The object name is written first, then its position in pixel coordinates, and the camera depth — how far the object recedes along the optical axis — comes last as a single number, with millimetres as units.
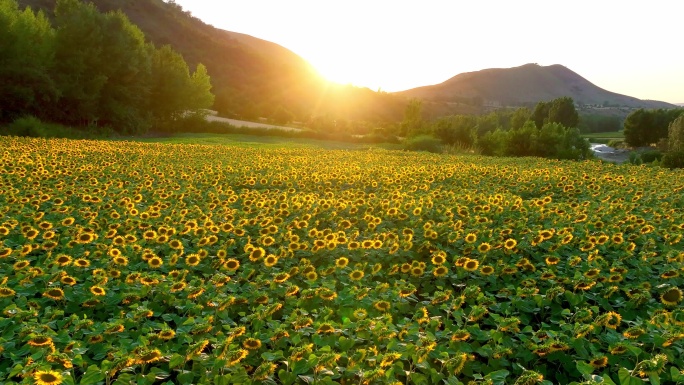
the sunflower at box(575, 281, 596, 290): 3914
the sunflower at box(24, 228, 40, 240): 4777
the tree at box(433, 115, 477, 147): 34125
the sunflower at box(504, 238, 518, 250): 5016
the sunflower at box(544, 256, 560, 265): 4590
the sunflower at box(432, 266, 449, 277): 4473
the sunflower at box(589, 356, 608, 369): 2830
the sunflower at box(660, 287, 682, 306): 3834
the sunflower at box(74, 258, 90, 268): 4051
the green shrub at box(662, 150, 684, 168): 18969
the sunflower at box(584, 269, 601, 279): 4055
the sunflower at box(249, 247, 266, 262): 4539
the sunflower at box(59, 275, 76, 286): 3661
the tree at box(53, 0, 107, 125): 33212
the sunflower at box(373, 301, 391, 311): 3523
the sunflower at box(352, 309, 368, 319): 3244
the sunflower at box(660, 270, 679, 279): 4176
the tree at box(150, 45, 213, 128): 43406
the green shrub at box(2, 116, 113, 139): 23469
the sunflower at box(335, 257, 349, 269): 4543
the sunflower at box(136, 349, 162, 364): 2541
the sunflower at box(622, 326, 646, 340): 3031
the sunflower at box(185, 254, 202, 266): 4441
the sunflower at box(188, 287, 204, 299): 3521
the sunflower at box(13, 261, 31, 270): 3852
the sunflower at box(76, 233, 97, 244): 4699
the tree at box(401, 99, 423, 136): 42656
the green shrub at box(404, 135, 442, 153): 30244
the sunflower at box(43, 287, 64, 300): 3504
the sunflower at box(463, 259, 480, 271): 4425
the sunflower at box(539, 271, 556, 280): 4188
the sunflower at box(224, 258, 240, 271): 4223
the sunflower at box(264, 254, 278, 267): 4402
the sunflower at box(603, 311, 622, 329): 3258
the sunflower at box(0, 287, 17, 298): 3338
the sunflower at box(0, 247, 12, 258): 4129
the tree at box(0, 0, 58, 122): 28219
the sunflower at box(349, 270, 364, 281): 4195
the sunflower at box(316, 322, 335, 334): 2977
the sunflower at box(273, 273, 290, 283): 3951
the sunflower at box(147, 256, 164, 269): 4291
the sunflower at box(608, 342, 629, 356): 2922
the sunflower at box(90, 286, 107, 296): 3509
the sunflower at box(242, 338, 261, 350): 2824
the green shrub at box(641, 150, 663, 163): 26156
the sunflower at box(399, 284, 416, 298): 3803
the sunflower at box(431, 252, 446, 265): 4711
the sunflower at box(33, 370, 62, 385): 2297
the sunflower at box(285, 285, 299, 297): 3682
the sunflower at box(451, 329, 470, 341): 3049
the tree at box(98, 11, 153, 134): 35875
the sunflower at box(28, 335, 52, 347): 2676
